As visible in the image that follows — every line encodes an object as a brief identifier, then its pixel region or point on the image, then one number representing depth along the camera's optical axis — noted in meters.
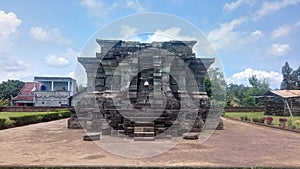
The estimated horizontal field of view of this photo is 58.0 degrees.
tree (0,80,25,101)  64.57
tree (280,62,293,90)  65.44
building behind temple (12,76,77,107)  40.69
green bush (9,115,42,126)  17.09
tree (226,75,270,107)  48.12
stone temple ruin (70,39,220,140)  11.59
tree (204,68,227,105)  34.47
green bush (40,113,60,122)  21.49
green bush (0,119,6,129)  15.01
